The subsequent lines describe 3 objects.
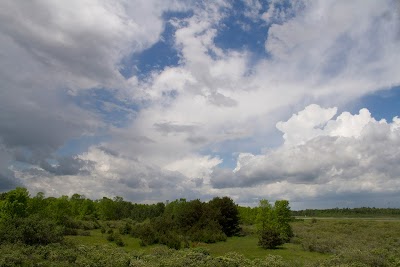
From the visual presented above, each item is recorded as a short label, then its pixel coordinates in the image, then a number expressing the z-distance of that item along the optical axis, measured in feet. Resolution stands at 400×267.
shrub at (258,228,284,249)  117.80
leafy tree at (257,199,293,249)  140.73
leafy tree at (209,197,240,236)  168.96
